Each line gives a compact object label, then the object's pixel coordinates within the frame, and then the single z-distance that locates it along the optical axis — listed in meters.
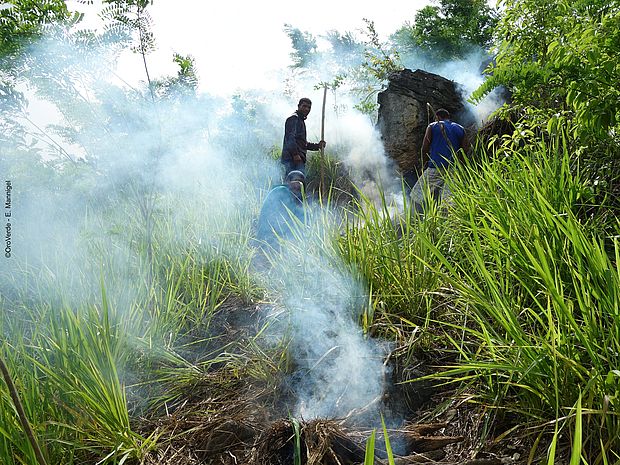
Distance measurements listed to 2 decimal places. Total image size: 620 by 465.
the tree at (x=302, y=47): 12.45
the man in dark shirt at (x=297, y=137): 6.30
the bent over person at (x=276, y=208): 4.20
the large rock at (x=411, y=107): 7.77
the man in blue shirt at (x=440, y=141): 5.53
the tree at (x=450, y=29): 11.99
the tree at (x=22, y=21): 3.02
